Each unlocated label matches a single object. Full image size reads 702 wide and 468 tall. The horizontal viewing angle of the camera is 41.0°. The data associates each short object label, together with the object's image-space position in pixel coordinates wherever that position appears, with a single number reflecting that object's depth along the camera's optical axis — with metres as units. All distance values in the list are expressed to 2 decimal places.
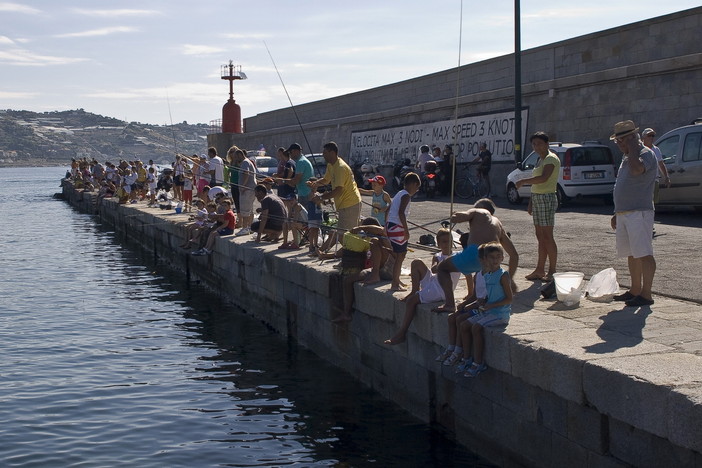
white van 15.34
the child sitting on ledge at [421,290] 8.14
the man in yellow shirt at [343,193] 11.27
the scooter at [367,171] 28.77
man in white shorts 7.60
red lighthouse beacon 52.22
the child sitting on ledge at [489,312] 6.92
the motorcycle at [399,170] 26.50
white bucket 7.87
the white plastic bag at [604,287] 7.99
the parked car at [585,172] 19.12
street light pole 22.19
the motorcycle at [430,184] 24.64
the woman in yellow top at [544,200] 9.21
